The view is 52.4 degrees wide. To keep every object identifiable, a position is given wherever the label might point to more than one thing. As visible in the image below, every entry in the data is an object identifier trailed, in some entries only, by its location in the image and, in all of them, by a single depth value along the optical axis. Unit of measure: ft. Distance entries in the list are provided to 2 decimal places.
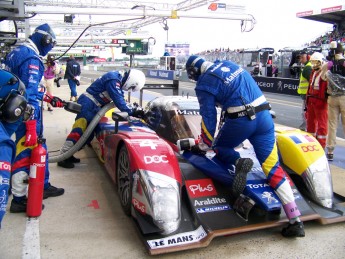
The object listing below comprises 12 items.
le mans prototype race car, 9.48
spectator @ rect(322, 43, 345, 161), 17.84
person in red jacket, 19.01
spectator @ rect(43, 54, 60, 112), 35.13
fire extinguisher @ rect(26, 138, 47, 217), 11.34
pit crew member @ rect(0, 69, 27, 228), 6.73
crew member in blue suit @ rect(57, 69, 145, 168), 16.47
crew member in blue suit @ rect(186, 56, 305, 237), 10.12
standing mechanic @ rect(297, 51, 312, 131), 23.57
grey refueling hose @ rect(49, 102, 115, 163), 16.20
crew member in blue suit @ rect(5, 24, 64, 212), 11.73
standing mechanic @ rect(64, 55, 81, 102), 40.04
